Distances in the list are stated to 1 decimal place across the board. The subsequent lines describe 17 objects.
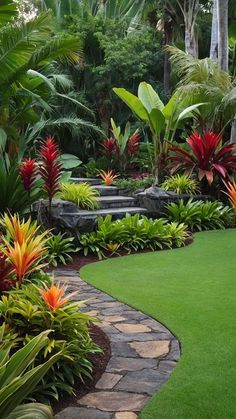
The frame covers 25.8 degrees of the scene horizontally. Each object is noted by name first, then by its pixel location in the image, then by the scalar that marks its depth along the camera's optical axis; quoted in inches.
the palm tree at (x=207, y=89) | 471.2
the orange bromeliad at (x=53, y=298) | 152.3
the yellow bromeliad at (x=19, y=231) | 206.5
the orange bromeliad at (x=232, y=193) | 412.2
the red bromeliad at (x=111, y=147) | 528.7
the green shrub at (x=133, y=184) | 463.8
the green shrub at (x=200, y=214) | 392.8
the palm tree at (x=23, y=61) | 353.7
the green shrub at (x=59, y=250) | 293.4
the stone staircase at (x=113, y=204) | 378.3
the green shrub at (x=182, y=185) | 432.5
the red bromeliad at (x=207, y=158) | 432.1
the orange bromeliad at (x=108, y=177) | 483.5
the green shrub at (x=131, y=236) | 320.2
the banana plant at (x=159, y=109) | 473.7
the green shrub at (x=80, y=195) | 374.0
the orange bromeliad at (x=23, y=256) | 184.1
